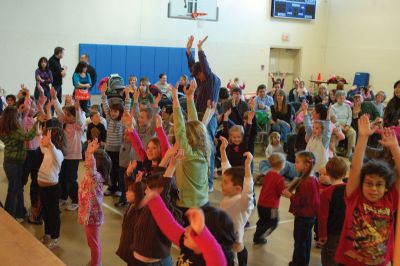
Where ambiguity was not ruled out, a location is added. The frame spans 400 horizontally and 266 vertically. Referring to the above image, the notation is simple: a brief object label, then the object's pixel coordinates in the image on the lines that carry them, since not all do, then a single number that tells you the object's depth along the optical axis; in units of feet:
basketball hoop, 54.03
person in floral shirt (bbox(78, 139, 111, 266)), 14.10
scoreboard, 59.67
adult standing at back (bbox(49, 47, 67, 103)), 40.22
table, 10.77
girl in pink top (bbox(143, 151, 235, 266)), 7.43
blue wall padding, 48.47
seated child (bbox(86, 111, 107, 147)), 21.76
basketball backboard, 53.06
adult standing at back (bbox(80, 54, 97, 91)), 39.59
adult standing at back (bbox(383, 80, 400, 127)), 21.97
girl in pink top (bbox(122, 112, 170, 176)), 13.97
